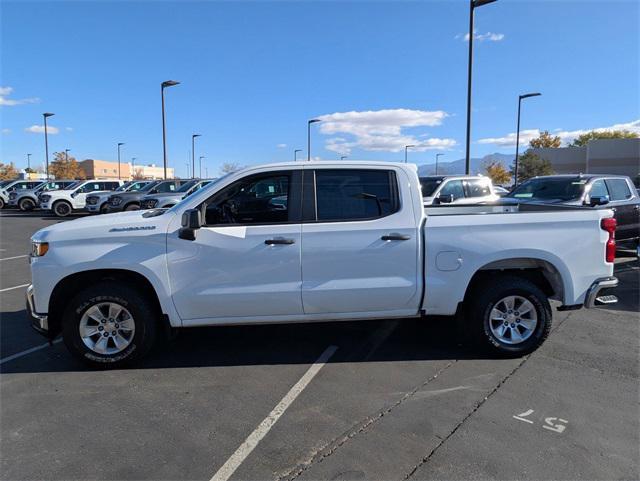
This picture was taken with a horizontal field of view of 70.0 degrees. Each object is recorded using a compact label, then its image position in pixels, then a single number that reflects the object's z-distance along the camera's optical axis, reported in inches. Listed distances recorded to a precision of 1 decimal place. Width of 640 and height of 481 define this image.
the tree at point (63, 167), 3038.9
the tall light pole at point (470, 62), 537.6
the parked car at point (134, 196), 792.0
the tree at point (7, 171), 3617.1
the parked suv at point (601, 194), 362.6
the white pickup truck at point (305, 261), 164.1
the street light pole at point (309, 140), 1443.2
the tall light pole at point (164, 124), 958.4
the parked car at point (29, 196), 1061.1
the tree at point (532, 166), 2151.8
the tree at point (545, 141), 3002.0
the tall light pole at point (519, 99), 1048.2
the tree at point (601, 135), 3424.2
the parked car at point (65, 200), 886.4
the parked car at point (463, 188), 481.2
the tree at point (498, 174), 2787.6
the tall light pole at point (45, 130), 1390.6
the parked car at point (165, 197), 705.0
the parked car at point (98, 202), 831.7
